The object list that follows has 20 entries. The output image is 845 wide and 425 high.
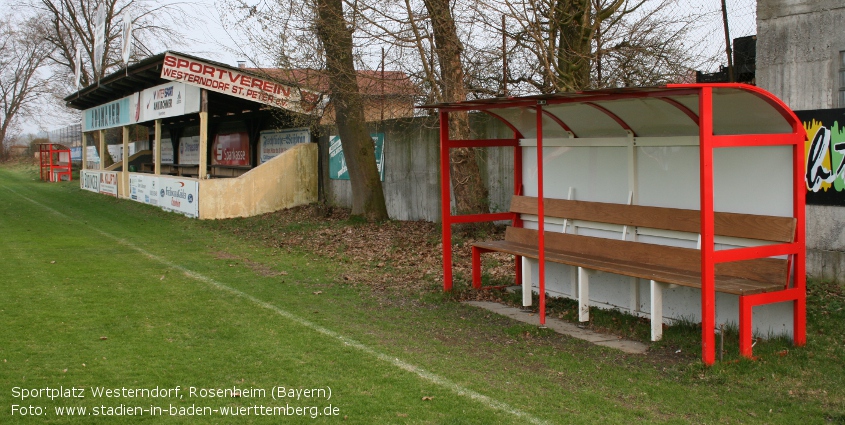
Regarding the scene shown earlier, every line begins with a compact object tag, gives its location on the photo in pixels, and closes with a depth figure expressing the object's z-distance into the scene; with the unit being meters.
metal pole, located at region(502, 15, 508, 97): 12.76
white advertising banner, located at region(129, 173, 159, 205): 23.31
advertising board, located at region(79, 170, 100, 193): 31.06
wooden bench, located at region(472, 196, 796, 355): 6.29
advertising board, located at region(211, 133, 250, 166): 25.11
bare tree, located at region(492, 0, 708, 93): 10.88
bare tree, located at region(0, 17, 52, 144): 60.29
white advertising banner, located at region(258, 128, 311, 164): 21.31
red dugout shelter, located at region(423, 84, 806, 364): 5.88
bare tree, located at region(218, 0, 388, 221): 13.55
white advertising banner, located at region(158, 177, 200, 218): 19.36
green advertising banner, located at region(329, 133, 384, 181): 19.53
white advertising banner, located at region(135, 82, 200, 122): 20.31
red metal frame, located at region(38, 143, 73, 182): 40.87
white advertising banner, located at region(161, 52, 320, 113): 18.75
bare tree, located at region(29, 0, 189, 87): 39.97
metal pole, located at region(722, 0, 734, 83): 10.68
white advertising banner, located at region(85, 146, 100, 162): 48.62
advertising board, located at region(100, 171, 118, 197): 28.39
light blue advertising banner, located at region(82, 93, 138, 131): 26.92
